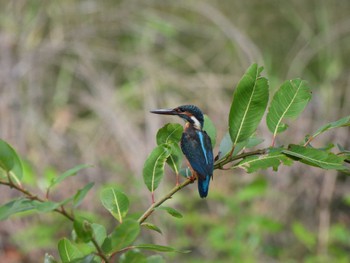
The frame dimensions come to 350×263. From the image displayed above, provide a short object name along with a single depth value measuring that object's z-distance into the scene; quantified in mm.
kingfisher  8557
